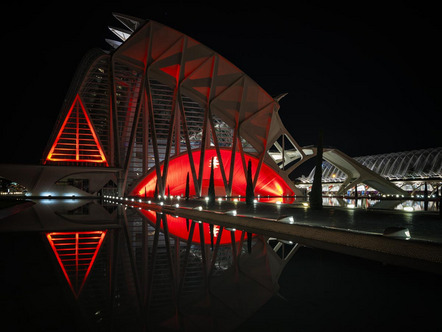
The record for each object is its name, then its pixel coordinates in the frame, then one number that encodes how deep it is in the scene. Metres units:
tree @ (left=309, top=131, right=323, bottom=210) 15.41
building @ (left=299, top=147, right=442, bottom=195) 67.25
